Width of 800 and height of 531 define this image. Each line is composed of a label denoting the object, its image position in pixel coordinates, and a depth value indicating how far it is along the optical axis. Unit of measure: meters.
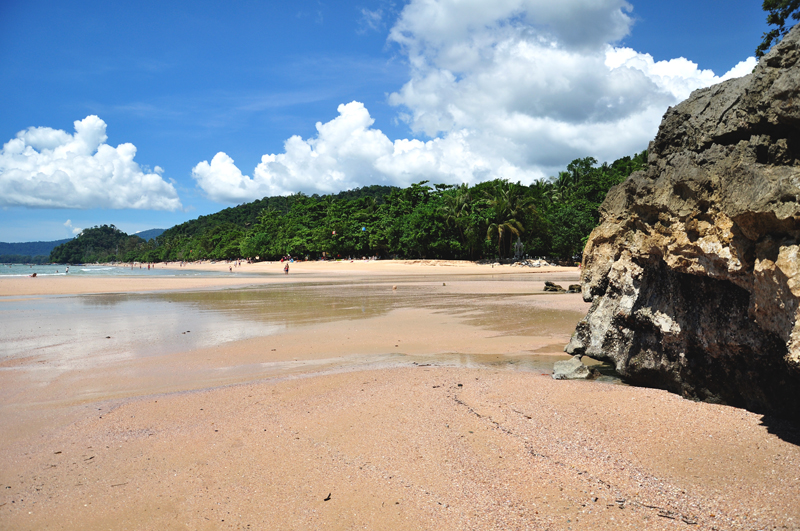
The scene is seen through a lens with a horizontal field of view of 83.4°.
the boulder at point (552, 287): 21.59
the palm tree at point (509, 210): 54.75
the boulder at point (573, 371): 6.51
